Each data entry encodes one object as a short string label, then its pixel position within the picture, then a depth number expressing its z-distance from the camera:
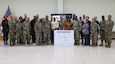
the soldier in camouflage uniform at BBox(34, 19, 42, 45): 6.60
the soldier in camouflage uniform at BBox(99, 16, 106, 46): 6.32
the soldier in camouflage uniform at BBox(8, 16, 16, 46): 6.51
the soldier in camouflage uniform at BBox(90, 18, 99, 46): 6.42
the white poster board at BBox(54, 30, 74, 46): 6.60
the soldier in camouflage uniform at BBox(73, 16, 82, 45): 6.65
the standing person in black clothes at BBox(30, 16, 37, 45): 6.76
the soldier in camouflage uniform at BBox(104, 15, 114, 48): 6.21
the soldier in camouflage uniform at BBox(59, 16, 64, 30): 6.94
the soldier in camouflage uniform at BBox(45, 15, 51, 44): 6.74
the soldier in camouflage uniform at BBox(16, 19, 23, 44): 6.73
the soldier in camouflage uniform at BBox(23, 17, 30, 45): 6.67
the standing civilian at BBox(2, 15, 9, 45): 6.53
